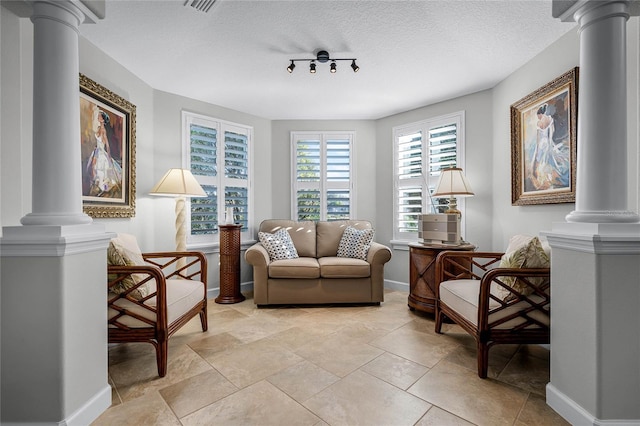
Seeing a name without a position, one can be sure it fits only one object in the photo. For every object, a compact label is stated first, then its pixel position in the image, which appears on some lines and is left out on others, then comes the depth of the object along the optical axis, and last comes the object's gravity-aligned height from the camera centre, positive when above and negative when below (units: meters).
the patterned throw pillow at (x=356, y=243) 3.84 -0.42
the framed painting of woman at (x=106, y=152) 2.55 +0.60
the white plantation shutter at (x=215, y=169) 3.91 +0.62
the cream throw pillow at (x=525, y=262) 1.99 -0.34
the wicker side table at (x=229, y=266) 3.70 -0.68
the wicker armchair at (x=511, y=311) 1.92 -0.68
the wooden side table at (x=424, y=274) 3.10 -0.68
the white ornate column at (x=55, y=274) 1.42 -0.31
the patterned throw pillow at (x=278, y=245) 3.72 -0.43
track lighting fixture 2.72 +1.46
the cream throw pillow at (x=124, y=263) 2.01 -0.36
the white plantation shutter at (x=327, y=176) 4.64 +0.58
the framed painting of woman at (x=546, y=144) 2.42 +0.64
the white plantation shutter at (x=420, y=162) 3.86 +0.70
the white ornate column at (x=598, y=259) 1.42 -0.24
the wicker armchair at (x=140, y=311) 1.94 -0.67
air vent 2.06 +1.49
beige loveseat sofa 3.47 -0.81
